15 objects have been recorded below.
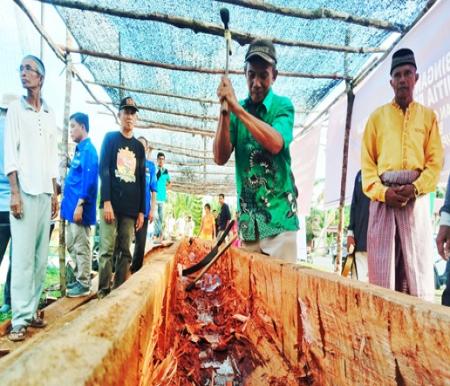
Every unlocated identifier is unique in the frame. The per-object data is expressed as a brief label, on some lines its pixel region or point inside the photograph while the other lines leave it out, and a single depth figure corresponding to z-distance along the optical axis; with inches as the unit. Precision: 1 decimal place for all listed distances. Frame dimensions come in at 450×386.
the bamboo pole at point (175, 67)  165.2
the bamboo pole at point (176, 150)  347.5
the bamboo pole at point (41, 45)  143.9
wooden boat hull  22.5
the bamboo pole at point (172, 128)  268.1
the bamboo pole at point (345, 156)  175.6
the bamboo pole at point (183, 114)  241.4
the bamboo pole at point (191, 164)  385.8
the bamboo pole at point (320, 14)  120.5
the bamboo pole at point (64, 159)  145.2
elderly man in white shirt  96.7
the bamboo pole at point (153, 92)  207.7
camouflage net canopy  129.1
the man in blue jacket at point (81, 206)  145.9
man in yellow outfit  86.3
